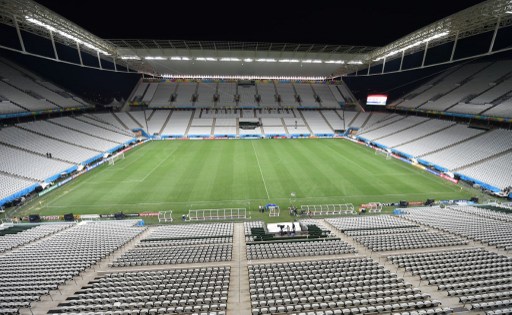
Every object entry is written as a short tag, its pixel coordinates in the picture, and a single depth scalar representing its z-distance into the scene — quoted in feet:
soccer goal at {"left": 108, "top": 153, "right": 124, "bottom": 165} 112.57
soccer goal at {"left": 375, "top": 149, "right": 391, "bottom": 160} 123.73
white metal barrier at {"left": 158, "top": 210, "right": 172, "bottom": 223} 65.17
